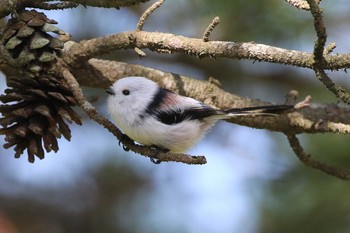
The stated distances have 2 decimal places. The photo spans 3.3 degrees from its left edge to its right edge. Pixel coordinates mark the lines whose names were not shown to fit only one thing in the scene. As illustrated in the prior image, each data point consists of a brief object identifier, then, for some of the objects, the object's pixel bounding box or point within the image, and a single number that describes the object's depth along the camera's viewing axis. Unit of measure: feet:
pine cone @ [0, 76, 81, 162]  13.35
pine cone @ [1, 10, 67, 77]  13.38
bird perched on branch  13.48
